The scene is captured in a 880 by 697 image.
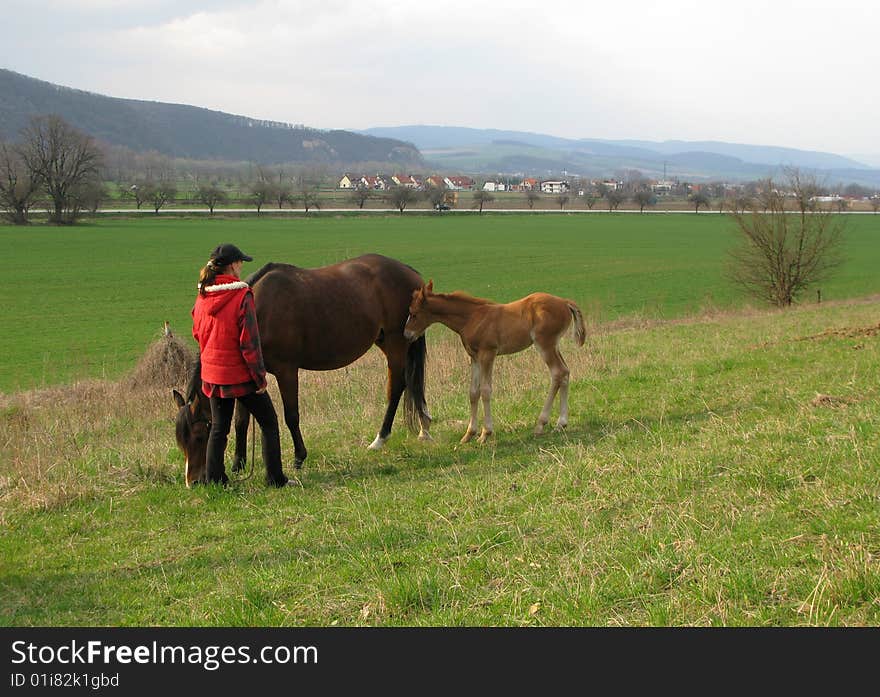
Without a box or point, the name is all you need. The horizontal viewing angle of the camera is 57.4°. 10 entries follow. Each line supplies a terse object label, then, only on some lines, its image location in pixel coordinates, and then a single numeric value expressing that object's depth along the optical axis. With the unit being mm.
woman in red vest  7617
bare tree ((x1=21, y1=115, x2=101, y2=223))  86250
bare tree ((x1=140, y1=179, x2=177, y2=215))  107312
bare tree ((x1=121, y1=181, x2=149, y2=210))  110000
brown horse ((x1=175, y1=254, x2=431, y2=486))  8633
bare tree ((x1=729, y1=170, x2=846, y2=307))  32750
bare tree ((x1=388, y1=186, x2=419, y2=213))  116562
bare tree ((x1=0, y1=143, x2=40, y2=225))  83312
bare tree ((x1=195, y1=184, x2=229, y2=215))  107194
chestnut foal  9203
